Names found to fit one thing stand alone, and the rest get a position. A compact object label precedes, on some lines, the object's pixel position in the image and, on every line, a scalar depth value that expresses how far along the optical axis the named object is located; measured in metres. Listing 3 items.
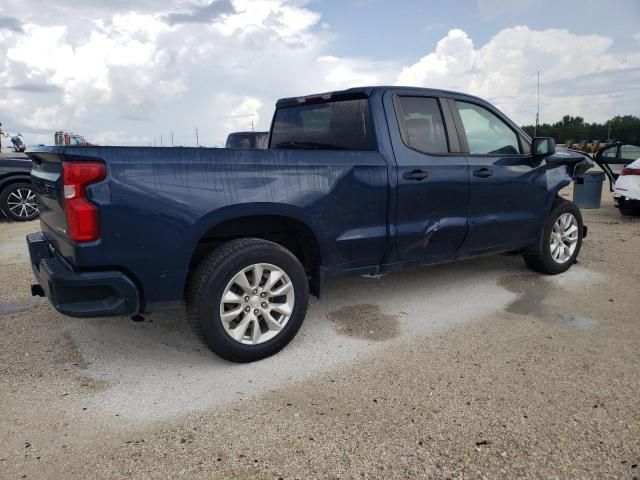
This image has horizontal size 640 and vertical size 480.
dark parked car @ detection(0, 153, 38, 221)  8.85
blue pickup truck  2.80
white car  8.66
